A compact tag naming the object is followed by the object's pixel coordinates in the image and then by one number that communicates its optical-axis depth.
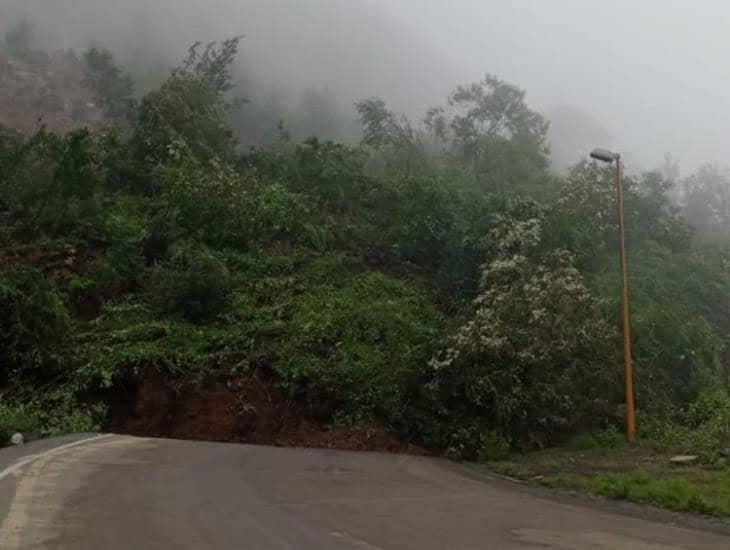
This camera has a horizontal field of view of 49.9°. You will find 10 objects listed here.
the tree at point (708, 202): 56.12
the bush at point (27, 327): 22.94
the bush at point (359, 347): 21.70
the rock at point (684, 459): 15.64
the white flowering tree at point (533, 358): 20.00
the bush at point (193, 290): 26.44
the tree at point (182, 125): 38.47
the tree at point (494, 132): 48.06
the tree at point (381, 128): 49.44
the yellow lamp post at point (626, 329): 18.73
